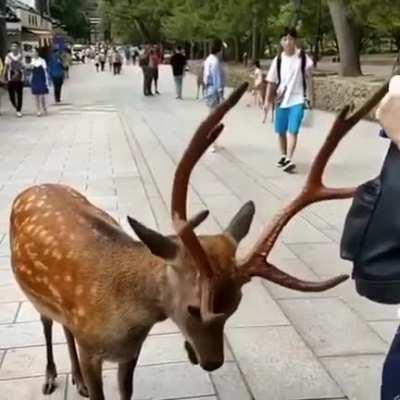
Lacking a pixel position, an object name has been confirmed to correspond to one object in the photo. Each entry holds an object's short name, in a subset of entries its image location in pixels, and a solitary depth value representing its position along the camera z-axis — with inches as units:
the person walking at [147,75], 1061.8
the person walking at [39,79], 739.4
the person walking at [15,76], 743.1
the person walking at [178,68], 1005.2
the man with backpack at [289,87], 382.3
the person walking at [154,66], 1072.2
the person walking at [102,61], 2394.2
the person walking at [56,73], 904.9
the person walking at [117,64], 1968.5
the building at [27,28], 1258.7
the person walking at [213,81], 497.7
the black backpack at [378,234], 74.9
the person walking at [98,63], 2428.2
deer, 93.1
